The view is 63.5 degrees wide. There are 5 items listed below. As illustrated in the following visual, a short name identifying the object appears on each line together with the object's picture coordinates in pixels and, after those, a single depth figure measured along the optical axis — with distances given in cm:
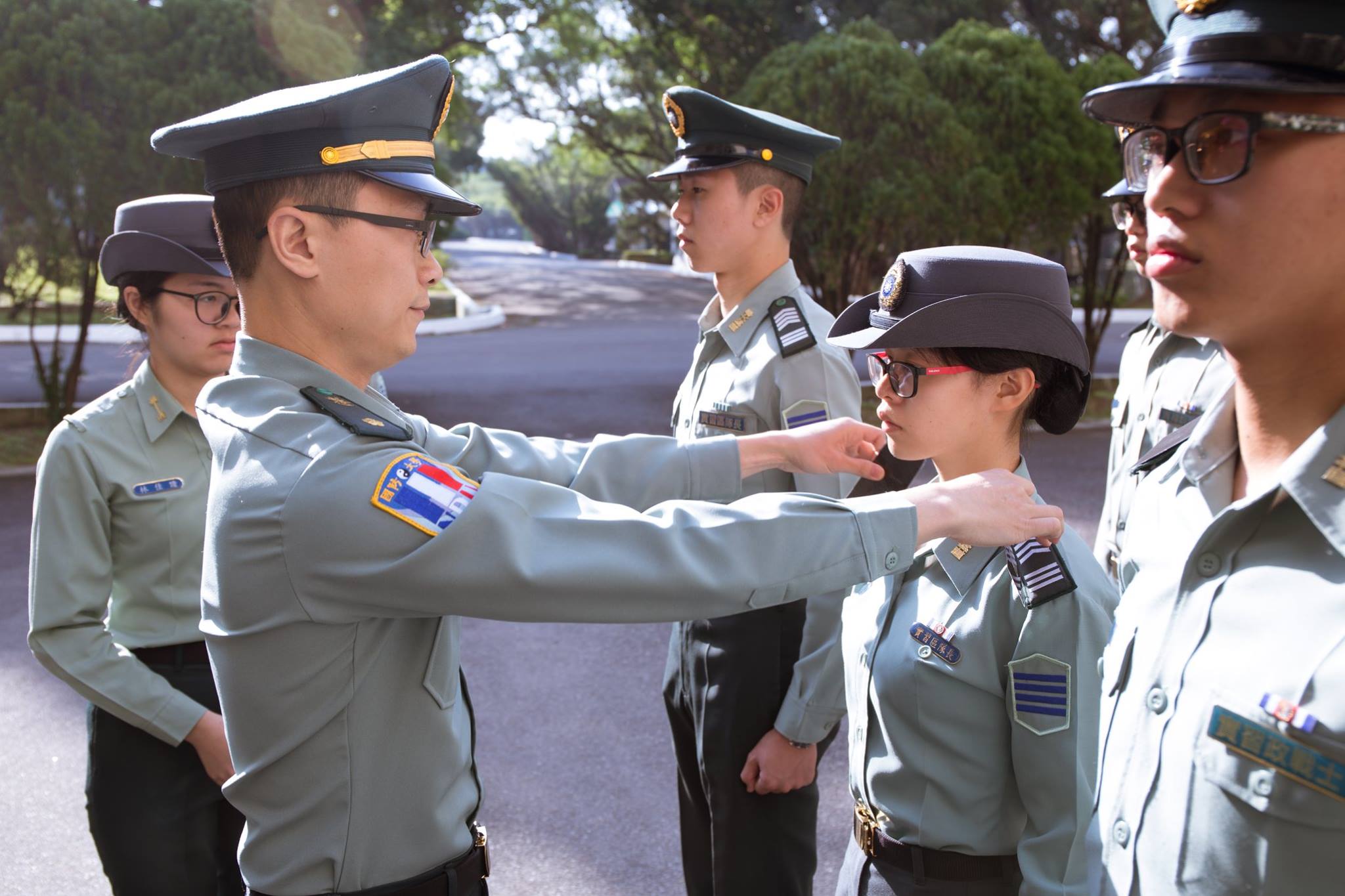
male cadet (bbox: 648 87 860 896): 294
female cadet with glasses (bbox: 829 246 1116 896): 187
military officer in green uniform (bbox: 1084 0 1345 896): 121
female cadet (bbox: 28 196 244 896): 251
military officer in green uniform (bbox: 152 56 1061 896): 161
